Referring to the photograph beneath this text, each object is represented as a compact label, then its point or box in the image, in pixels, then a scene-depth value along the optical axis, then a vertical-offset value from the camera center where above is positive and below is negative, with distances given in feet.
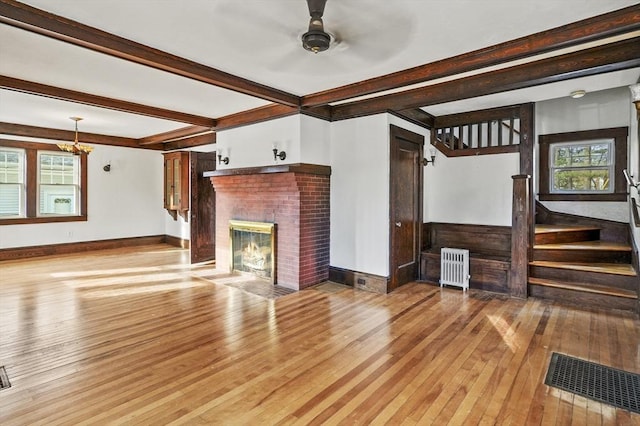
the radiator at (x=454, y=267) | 16.08 -2.69
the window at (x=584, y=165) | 17.51 +2.35
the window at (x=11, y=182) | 23.12 +2.02
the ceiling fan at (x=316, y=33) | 7.58 +4.18
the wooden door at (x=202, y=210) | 22.47 +0.10
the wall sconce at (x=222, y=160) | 19.58 +2.92
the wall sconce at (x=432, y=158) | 18.33 +2.75
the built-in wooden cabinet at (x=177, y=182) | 26.08 +2.28
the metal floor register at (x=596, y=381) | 7.63 -4.07
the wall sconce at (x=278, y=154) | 16.52 +2.70
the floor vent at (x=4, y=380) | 8.06 -3.98
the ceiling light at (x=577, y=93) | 13.70 +4.64
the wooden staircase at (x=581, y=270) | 13.32 -2.48
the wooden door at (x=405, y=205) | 15.98 +0.26
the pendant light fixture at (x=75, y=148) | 21.29 +3.97
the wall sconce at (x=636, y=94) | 9.03 +3.00
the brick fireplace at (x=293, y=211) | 16.29 -0.01
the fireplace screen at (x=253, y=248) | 17.53 -1.94
